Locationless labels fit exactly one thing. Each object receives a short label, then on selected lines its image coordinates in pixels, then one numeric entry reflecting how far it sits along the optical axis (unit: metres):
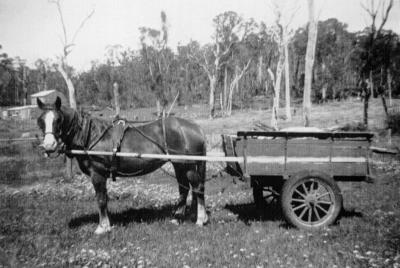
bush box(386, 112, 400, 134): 23.45
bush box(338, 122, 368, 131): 23.65
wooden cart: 5.87
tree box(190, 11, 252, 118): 50.47
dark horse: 6.59
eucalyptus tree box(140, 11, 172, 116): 53.06
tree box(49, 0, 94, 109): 22.59
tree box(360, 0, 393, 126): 23.89
